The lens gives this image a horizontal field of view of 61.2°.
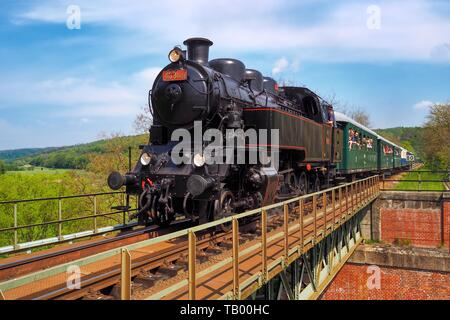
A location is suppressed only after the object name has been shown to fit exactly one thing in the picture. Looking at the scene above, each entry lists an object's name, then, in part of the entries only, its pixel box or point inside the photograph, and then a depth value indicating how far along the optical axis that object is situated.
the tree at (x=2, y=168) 35.53
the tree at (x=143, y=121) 27.07
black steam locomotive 7.51
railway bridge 4.02
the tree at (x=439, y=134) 36.47
